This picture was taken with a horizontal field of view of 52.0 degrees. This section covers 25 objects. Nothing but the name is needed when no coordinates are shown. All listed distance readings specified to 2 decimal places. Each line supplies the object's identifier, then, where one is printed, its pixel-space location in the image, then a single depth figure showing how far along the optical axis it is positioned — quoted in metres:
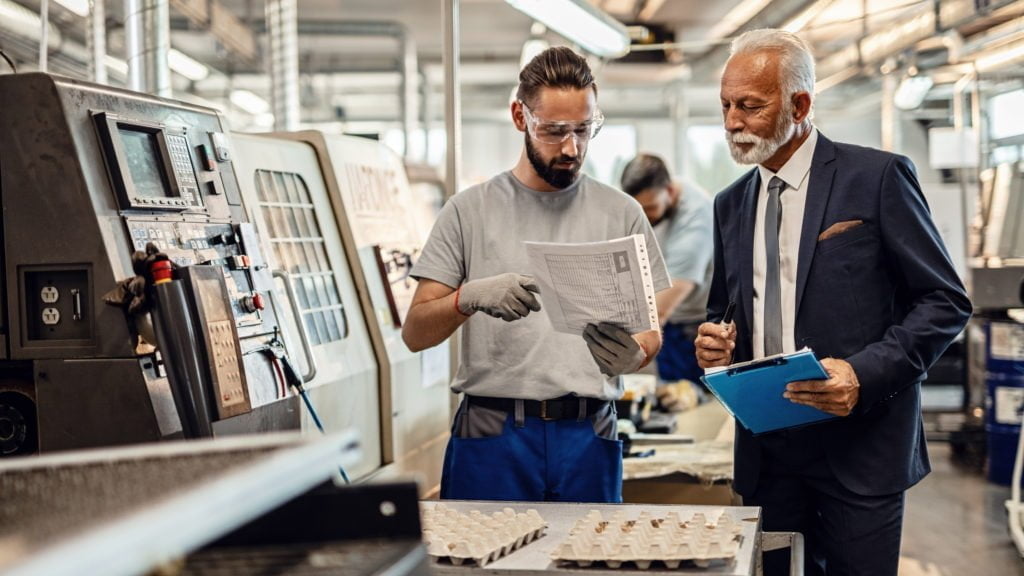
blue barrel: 5.79
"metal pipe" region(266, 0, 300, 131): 4.74
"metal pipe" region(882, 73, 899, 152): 9.10
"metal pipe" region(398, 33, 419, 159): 10.03
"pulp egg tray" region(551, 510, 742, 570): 1.55
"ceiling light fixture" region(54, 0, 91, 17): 4.13
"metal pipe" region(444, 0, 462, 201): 3.38
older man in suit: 2.07
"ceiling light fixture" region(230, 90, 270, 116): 10.50
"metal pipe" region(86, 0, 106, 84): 4.32
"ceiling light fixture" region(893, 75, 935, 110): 8.38
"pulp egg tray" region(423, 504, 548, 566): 1.60
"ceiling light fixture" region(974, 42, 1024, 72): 8.82
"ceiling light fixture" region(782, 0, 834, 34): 8.19
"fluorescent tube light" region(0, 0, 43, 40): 6.89
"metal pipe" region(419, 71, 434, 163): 10.85
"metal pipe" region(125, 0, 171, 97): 3.22
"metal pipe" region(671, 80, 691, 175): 12.20
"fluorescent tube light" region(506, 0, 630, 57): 3.58
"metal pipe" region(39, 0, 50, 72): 3.05
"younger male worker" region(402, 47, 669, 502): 2.30
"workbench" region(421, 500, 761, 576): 1.55
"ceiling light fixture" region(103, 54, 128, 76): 5.61
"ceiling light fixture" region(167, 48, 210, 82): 8.48
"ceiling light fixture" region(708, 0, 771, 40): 9.35
